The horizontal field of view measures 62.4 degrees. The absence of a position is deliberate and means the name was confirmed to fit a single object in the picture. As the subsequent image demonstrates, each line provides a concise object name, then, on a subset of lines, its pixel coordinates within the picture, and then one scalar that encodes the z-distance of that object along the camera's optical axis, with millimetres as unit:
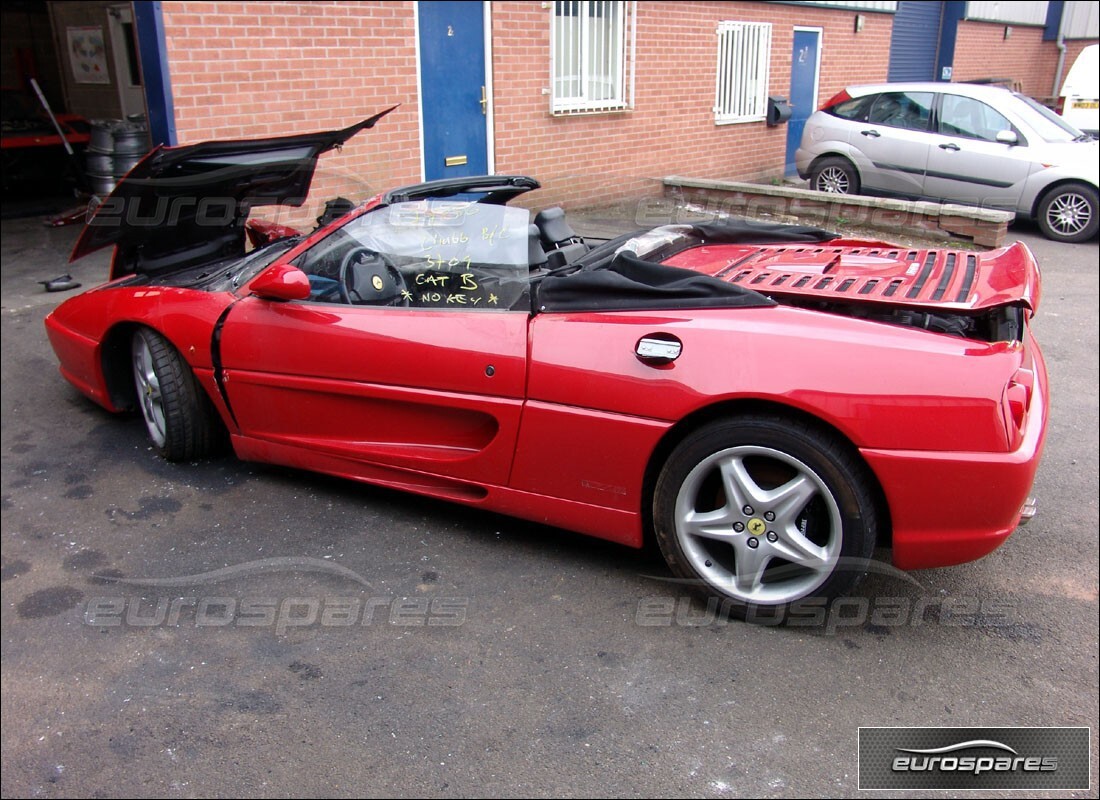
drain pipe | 22703
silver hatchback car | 9734
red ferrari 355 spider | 2701
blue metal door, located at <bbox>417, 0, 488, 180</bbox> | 8703
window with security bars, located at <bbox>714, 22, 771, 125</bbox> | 12375
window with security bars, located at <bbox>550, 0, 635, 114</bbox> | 9984
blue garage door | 17156
